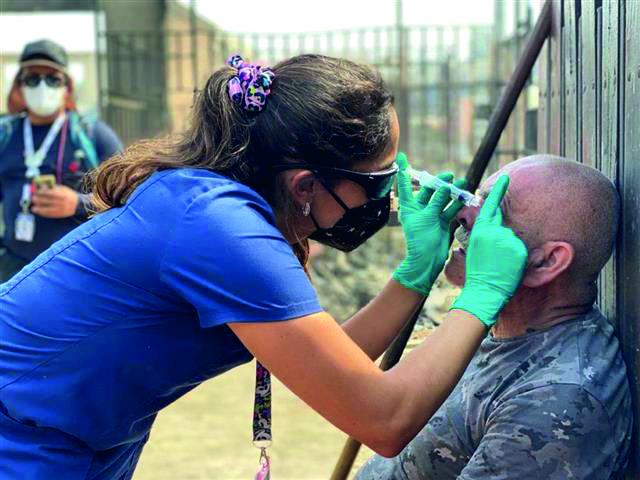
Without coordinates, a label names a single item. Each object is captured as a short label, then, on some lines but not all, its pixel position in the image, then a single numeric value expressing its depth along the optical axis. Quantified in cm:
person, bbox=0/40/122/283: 450
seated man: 193
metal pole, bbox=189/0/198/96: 913
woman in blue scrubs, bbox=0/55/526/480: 177
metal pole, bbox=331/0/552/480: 291
